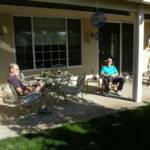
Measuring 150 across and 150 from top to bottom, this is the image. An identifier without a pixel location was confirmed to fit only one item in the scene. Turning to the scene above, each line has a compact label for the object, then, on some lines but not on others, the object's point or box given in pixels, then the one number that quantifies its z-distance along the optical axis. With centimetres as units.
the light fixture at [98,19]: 444
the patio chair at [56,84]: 456
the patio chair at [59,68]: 571
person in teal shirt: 516
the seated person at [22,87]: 368
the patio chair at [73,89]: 422
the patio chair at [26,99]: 362
